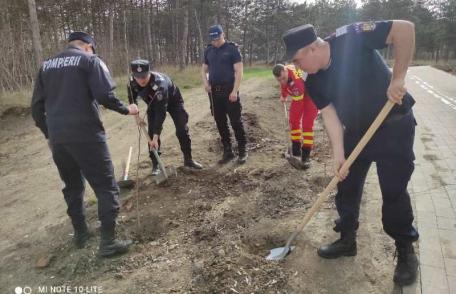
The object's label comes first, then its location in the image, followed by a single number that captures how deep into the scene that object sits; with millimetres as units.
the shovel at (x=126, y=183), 4953
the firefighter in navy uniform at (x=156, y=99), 4734
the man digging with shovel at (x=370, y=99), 2357
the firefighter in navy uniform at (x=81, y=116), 3262
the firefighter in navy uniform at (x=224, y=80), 5367
